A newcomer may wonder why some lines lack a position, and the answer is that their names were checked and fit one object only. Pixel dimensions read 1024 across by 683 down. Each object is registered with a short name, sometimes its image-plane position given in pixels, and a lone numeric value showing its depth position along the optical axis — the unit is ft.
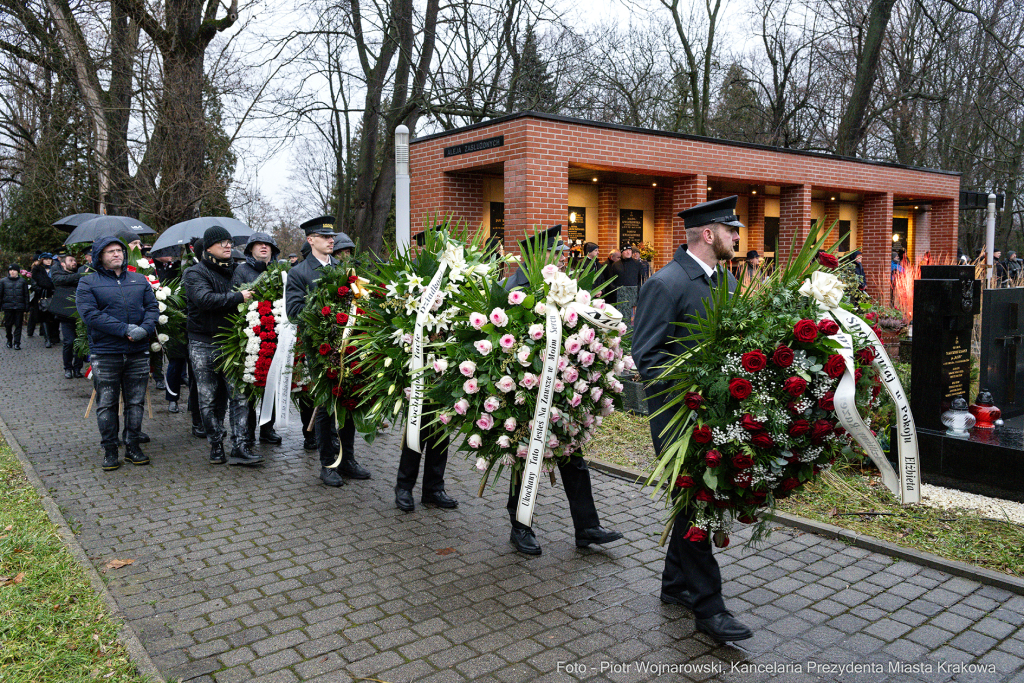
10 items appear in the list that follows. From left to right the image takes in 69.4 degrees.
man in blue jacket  22.61
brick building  42.27
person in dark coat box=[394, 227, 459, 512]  19.08
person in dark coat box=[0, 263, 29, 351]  58.85
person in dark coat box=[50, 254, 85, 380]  42.22
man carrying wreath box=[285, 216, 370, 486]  21.34
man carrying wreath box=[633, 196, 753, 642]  12.33
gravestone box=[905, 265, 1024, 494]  19.83
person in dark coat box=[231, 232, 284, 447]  24.86
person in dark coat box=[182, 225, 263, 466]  23.48
